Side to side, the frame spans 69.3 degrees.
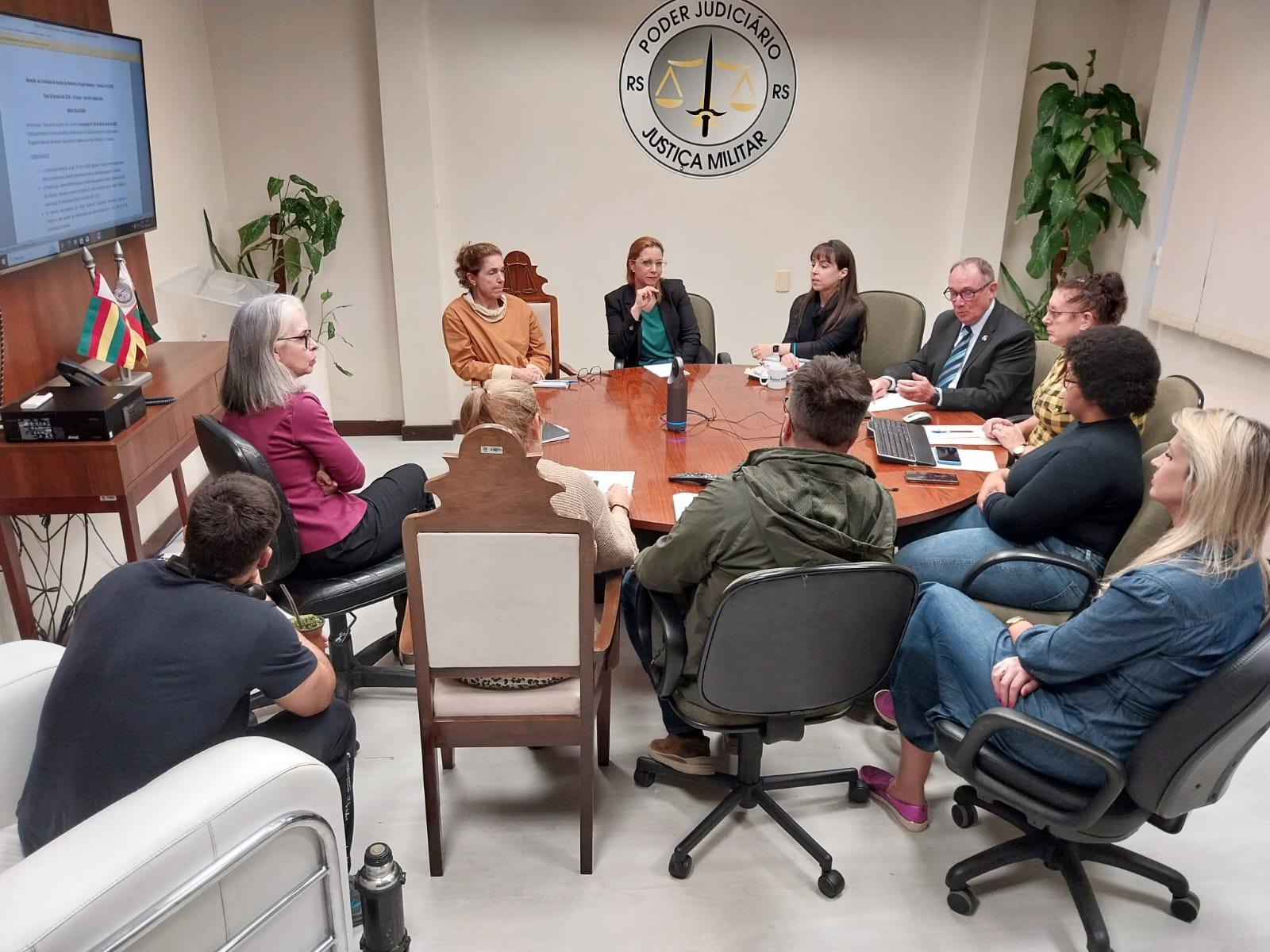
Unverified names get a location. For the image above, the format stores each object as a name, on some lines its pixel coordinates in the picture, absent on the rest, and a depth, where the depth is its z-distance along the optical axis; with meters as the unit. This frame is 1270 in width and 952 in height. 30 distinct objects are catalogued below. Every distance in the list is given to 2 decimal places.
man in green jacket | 1.96
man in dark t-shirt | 1.57
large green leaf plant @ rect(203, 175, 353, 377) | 4.73
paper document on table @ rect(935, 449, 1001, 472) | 2.94
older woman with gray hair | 2.49
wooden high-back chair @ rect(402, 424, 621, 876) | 1.86
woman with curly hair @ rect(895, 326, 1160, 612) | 2.31
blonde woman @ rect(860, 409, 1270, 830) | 1.66
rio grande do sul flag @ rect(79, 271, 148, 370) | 2.95
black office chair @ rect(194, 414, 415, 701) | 2.34
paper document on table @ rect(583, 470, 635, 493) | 2.68
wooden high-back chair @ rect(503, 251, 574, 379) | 4.27
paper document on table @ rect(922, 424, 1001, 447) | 3.19
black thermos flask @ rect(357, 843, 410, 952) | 1.70
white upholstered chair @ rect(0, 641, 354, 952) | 1.22
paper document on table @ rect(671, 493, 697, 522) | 2.53
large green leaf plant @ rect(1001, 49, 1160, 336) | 4.73
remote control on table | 2.74
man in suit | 3.49
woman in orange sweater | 3.80
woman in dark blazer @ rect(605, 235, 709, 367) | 4.27
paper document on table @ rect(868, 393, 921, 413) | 3.58
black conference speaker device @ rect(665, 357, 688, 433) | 3.16
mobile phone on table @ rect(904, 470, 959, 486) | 2.80
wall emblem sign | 4.92
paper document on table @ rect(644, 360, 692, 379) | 4.06
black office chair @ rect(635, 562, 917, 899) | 1.87
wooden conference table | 2.66
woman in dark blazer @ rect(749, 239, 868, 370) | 4.04
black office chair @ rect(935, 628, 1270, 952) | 1.62
